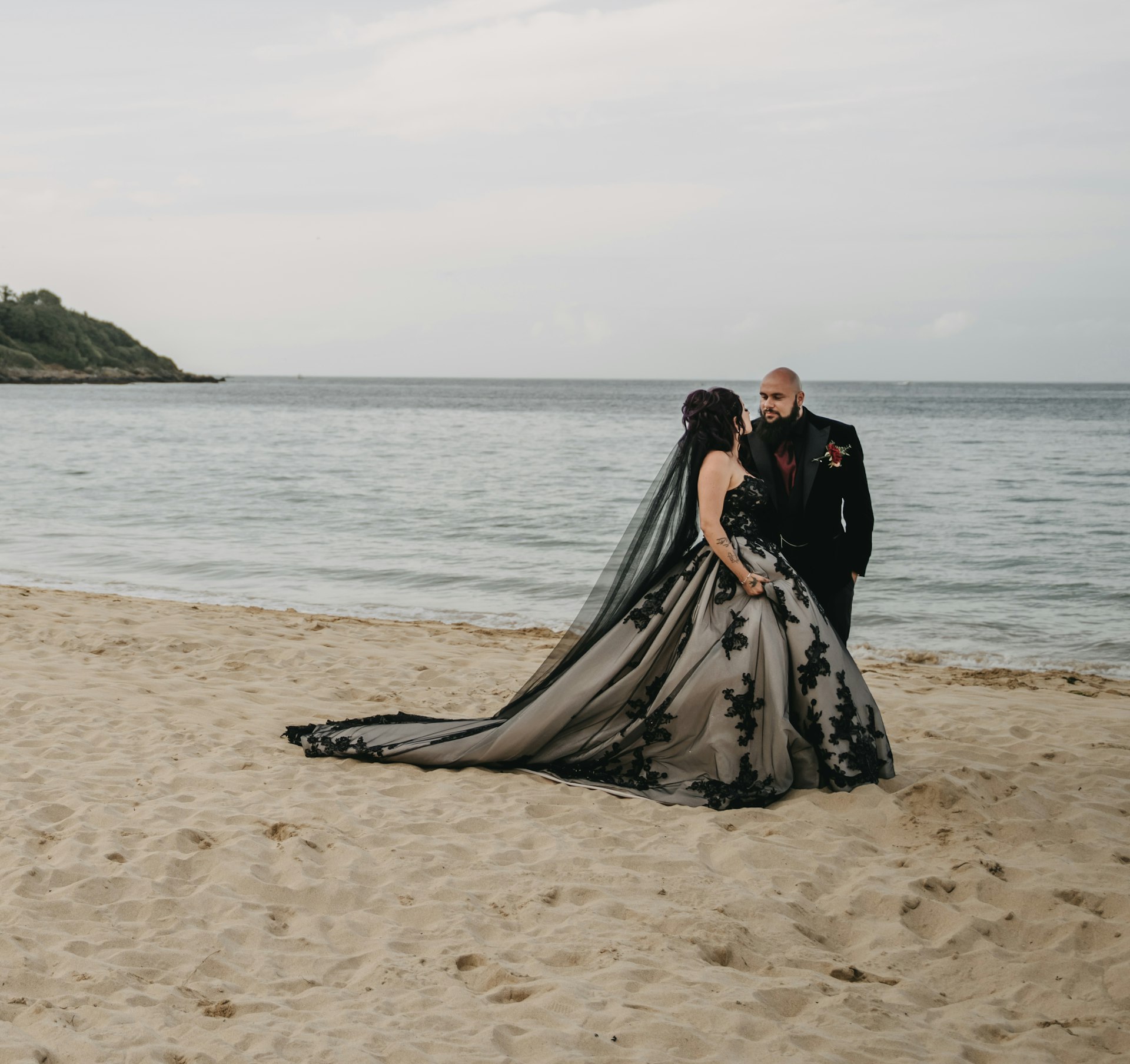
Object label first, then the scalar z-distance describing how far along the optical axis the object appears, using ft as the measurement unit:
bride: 15.84
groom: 17.15
